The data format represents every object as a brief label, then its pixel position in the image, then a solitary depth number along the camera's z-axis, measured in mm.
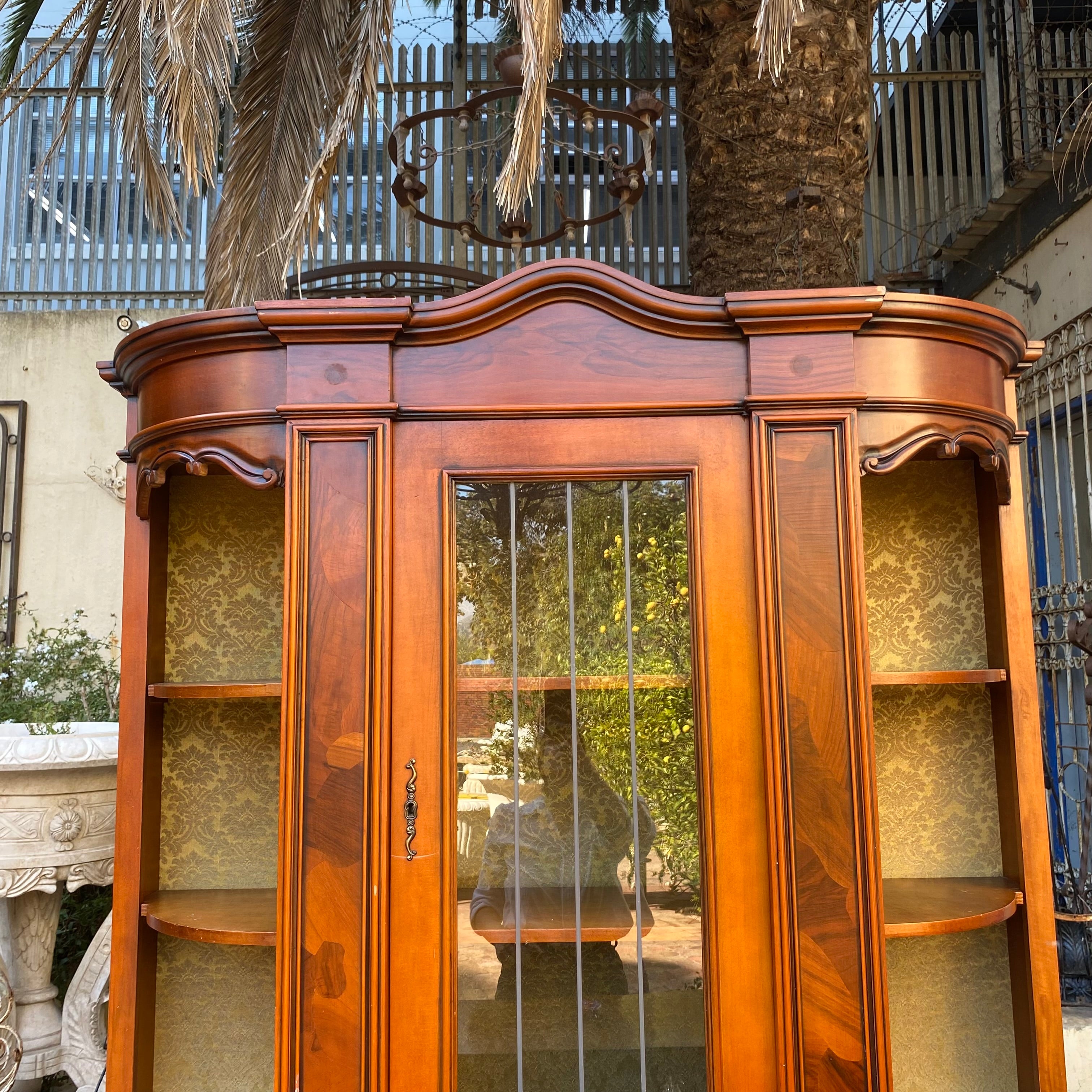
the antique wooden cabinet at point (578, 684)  2027
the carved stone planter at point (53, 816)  2789
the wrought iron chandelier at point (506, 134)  3422
